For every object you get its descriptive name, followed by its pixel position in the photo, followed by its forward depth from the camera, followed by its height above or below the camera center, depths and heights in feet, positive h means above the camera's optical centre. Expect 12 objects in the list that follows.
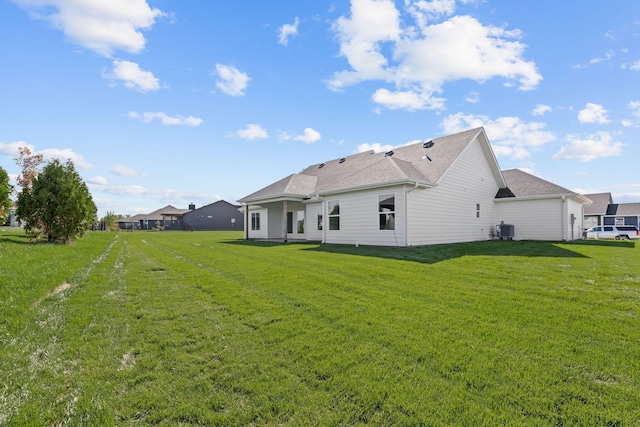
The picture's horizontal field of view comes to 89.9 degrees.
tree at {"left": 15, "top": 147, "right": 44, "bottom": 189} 87.79 +16.96
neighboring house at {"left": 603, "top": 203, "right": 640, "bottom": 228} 124.77 +2.90
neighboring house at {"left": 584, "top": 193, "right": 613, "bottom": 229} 124.67 +4.96
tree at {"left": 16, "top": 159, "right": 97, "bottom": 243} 45.42 +2.89
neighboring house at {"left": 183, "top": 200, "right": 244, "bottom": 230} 183.52 +3.31
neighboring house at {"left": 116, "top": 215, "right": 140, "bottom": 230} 221.46 +1.35
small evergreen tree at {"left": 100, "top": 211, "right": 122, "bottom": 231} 144.73 +1.43
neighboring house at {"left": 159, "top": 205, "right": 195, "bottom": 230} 183.52 +2.72
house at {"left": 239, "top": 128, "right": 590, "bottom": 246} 46.70 +4.00
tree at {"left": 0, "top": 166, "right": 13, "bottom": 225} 41.70 +4.25
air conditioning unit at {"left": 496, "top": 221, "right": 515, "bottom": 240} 60.75 -1.72
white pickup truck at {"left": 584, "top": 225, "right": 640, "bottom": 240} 82.43 -2.82
